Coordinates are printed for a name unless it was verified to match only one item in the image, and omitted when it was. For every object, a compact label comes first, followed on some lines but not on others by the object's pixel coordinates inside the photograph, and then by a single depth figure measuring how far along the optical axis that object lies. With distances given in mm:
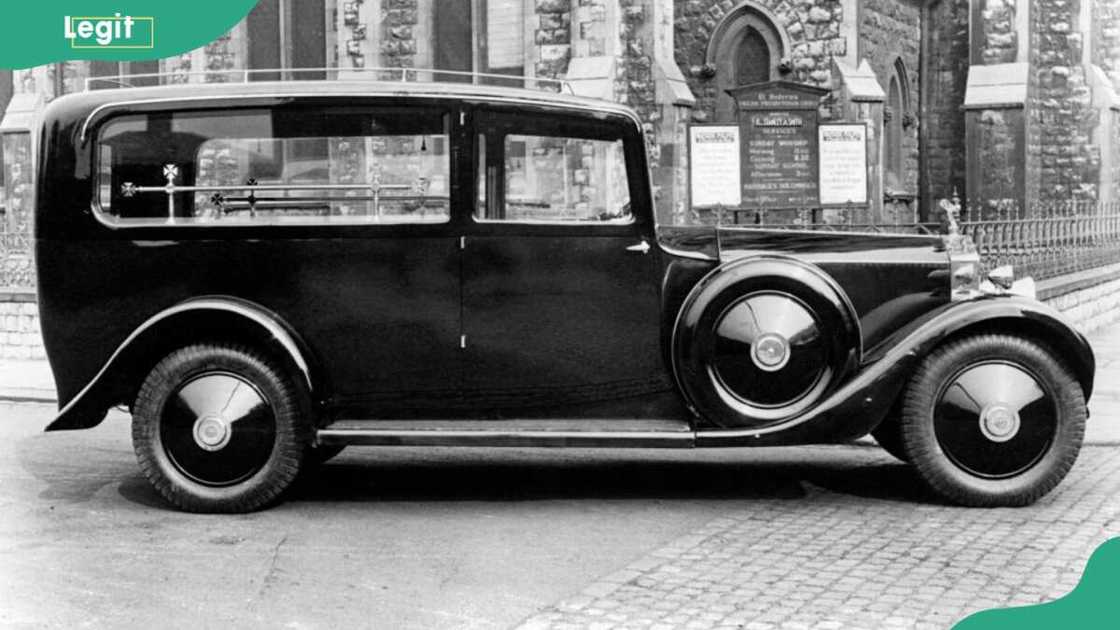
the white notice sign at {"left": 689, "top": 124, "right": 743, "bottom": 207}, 14984
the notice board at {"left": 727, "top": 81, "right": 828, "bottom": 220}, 15125
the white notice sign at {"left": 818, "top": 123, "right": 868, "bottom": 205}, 15031
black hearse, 6793
